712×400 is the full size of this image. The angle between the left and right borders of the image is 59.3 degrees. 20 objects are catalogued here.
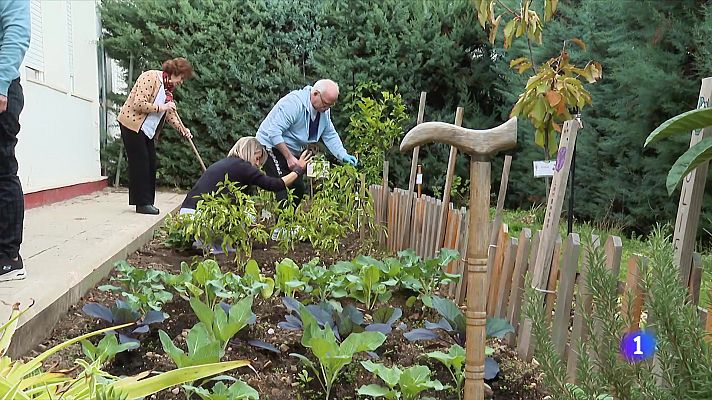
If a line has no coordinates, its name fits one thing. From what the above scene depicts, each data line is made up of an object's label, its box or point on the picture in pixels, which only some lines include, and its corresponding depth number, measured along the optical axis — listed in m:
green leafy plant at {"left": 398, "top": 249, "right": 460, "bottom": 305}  2.76
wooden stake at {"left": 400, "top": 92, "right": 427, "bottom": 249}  3.72
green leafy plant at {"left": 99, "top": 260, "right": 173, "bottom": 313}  2.25
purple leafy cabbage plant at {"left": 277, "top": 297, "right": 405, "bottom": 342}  2.14
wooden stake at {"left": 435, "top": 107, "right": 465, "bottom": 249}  3.18
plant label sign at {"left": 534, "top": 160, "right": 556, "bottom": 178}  2.67
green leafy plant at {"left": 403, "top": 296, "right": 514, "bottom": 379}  2.05
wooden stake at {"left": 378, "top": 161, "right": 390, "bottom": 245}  4.21
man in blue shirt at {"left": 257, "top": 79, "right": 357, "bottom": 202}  4.99
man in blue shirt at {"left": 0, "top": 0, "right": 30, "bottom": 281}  2.57
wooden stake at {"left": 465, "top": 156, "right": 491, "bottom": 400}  1.36
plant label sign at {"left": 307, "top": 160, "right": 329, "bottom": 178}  4.27
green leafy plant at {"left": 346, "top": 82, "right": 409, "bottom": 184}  4.80
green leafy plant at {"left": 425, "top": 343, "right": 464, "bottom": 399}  1.87
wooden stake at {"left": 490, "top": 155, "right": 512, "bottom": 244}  2.66
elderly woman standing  5.25
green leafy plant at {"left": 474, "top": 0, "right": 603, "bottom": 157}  3.07
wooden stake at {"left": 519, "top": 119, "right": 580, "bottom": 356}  2.17
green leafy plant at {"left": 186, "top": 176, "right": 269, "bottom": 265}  3.47
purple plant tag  2.25
